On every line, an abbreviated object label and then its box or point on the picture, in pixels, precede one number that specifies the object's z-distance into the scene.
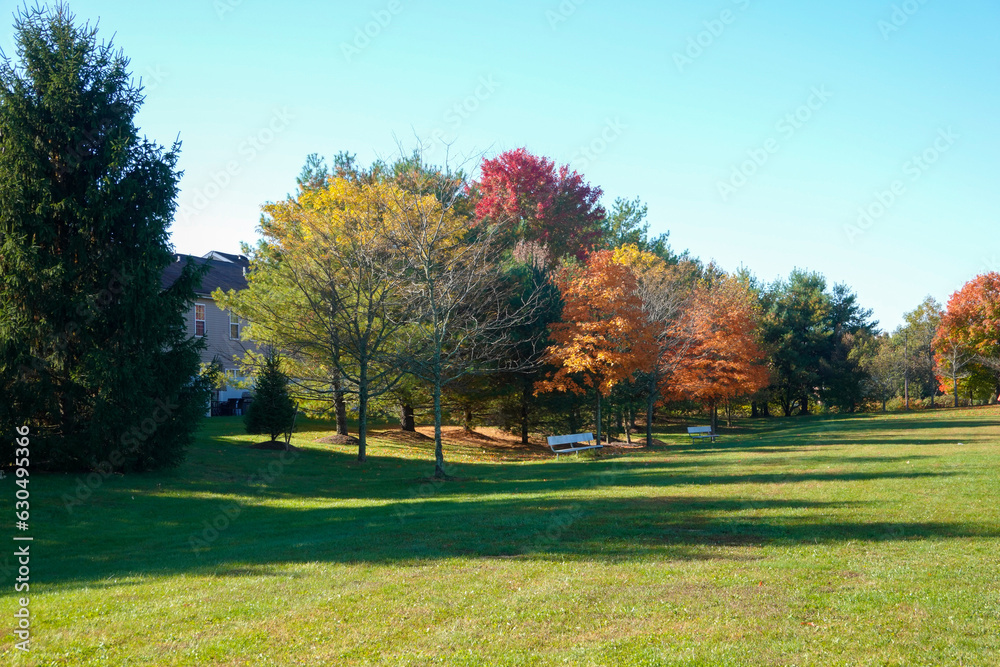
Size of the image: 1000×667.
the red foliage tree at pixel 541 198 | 46.66
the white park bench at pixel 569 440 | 26.88
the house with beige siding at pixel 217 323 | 37.09
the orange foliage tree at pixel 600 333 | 25.64
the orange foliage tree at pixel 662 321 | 28.73
